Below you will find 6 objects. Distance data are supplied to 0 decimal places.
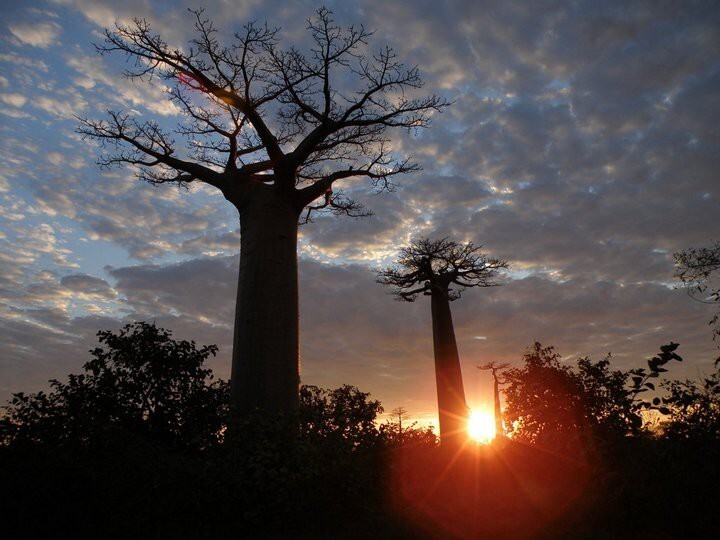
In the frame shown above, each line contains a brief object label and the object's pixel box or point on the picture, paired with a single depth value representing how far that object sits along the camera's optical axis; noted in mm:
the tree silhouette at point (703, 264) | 8938
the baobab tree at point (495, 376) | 19900
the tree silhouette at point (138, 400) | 6012
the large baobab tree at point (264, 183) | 7078
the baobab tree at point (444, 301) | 14812
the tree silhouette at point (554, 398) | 7539
